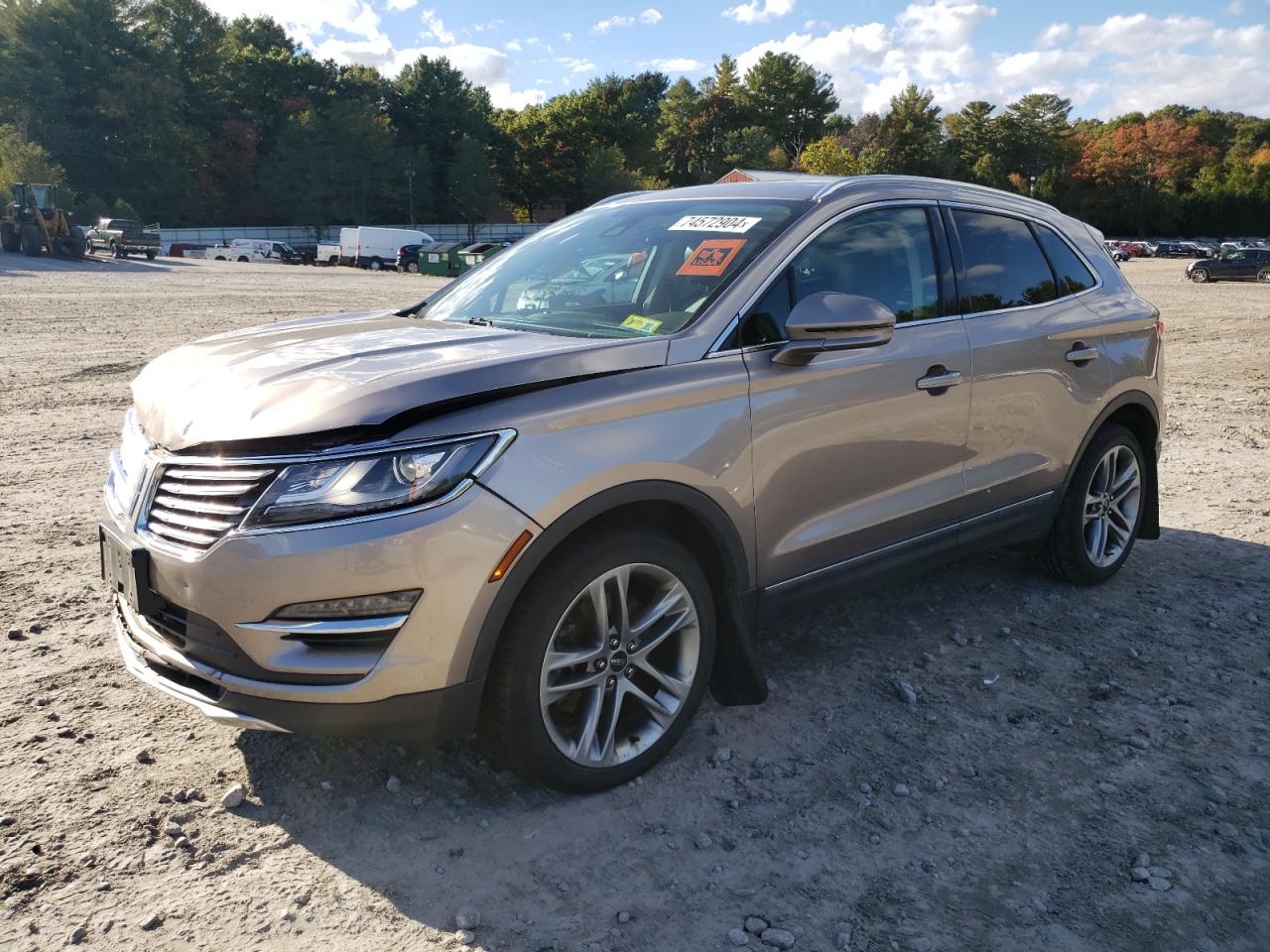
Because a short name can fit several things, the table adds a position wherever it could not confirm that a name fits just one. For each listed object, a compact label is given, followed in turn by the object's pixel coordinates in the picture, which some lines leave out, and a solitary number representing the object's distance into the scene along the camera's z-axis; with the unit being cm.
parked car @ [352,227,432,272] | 5028
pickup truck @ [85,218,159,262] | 4816
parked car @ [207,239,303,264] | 5591
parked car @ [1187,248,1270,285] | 3856
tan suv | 259
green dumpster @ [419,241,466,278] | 4338
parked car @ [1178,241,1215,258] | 6619
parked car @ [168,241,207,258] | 6088
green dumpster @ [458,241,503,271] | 4124
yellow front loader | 4072
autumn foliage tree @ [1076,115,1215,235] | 9050
